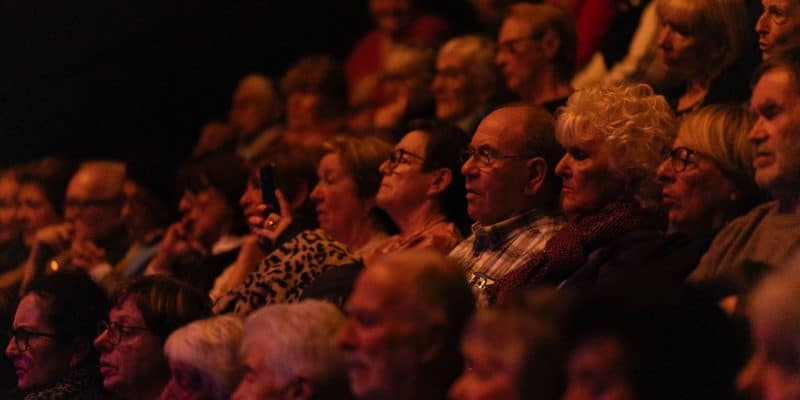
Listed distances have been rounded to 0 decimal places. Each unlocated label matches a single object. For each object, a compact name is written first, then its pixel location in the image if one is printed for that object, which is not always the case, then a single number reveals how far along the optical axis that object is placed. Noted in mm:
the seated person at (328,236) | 10508
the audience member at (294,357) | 8287
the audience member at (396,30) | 16421
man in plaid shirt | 10110
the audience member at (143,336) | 9949
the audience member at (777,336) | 6514
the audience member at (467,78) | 14116
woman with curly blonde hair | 9260
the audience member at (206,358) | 9061
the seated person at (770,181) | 8481
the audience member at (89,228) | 14315
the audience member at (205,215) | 13304
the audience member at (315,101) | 15793
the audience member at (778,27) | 10210
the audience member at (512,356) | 6928
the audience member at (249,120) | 16697
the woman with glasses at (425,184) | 11129
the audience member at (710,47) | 10945
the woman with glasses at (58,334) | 10608
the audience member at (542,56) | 12952
